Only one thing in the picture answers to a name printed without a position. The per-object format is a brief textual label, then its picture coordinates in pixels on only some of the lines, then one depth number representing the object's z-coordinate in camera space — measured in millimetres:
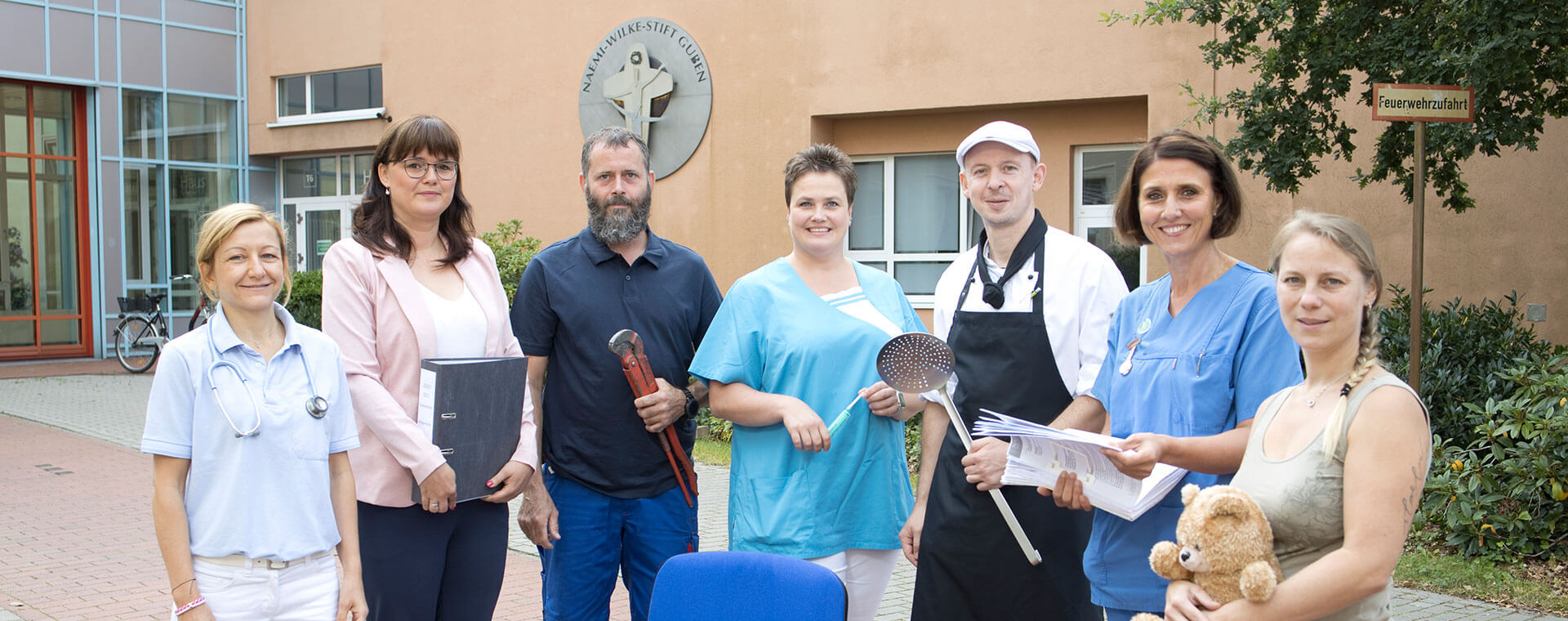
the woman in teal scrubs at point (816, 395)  3092
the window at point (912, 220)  12500
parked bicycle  16250
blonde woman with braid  1874
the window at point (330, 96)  17109
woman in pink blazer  2998
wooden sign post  6160
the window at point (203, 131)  18328
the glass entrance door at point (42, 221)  17359
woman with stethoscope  2547
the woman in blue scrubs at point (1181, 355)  2340
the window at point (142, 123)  17859
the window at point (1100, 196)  11242
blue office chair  2541
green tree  5770
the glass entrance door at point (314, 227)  18234
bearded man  3471
